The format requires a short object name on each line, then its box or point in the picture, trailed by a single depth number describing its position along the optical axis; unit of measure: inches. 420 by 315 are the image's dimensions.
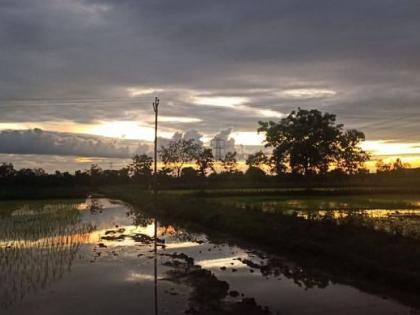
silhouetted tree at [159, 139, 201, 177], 3779.5
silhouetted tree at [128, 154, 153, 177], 4247.0
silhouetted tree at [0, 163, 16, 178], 3878.0
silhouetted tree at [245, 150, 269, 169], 2813.5
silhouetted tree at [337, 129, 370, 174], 2583.7
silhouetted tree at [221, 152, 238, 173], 4008.4
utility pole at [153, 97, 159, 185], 1772.9
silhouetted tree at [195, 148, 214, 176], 3769.7
